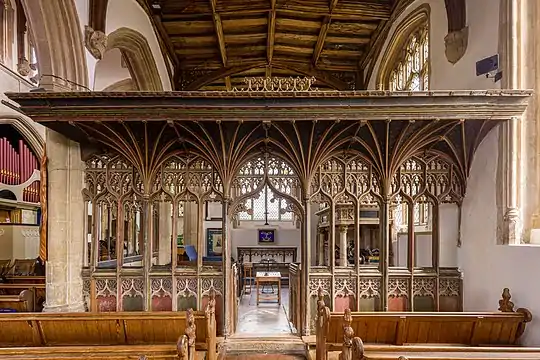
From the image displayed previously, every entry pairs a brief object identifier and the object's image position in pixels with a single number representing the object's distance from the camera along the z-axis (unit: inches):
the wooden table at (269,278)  330.6
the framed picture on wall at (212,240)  581.9
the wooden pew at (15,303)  237.0
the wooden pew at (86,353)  116.7
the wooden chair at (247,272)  418.0
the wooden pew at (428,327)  163.6
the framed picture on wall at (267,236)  549.3
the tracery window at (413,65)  291.9
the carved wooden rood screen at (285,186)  208.8
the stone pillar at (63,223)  207.9
